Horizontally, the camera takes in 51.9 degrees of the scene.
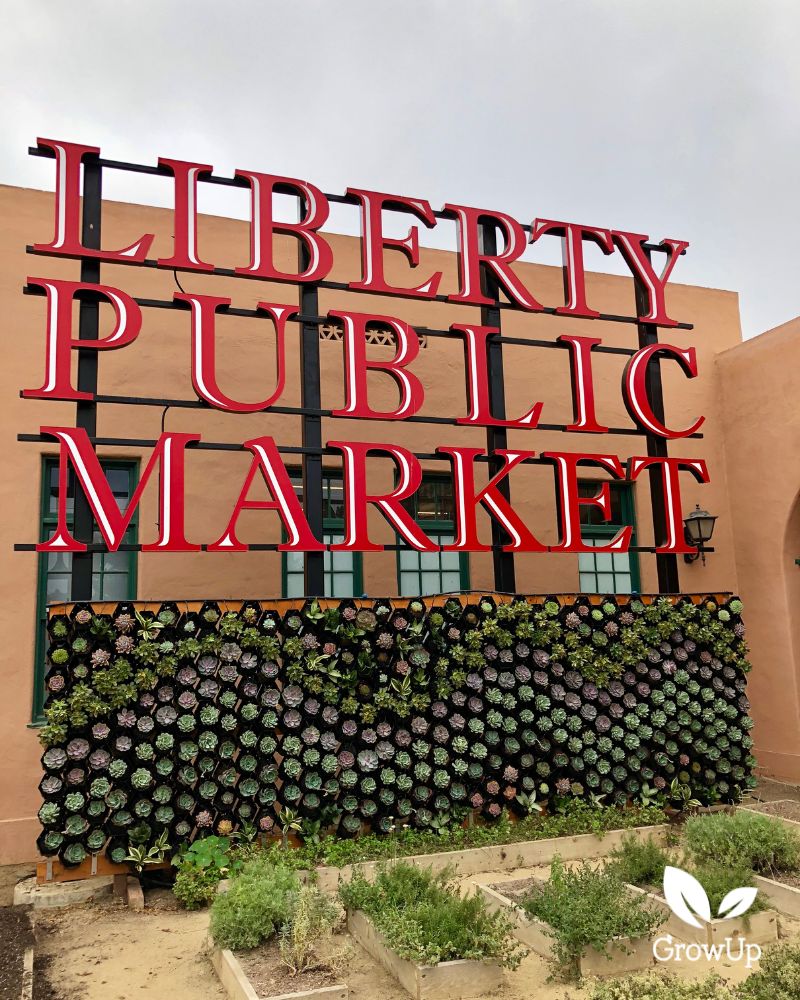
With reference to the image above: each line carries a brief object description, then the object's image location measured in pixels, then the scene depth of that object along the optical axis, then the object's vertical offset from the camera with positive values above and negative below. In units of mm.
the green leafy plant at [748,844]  5723 -1800
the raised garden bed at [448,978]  4199 -1959
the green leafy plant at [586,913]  4395 -1781
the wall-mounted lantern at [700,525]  9789 +755
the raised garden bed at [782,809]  7309 -2049
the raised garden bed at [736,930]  4784 -1991
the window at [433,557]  9414 +473
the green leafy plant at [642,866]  5625 -1879
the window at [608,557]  10258 +446
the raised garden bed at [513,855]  6043 -2054
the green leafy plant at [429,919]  4328 -1783
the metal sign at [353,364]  6895 +2221
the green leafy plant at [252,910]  4652 -1757
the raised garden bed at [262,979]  4039 -1932
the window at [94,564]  7980 +446
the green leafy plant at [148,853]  6012 -1799
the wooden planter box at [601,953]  4395 -1968
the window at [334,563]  8969 +421
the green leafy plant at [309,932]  4398 -1829
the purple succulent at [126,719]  6207 -834
